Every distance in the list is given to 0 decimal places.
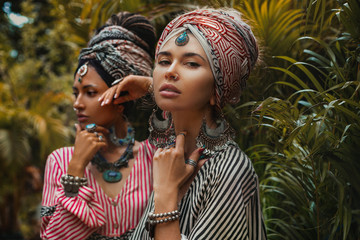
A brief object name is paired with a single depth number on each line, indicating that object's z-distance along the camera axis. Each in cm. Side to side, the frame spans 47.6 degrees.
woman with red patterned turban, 159
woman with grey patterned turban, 208
